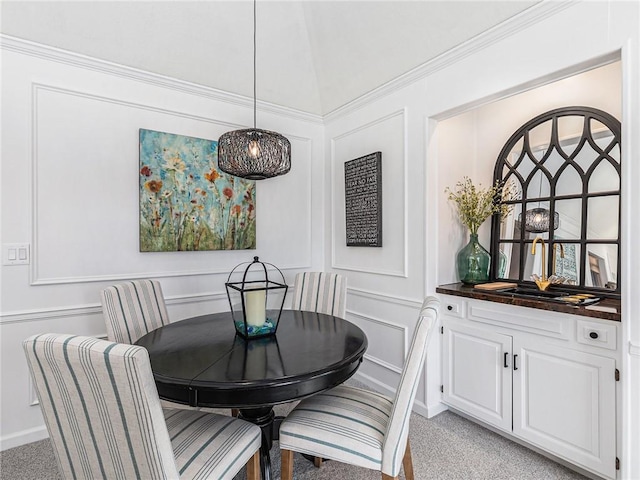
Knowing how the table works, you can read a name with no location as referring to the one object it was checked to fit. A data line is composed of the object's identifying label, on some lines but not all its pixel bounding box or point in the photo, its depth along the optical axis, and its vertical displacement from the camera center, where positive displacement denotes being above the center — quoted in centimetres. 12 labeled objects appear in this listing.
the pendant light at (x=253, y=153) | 201 +51
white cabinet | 177 -83
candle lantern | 183 -44
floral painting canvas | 277 +35
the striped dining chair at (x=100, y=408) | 95 -50
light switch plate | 225 -10
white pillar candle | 185 -37
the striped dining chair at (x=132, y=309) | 210 -46
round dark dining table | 135 -54
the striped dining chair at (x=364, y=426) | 138 -83
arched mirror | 220 +26
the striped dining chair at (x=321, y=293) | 270 -44
